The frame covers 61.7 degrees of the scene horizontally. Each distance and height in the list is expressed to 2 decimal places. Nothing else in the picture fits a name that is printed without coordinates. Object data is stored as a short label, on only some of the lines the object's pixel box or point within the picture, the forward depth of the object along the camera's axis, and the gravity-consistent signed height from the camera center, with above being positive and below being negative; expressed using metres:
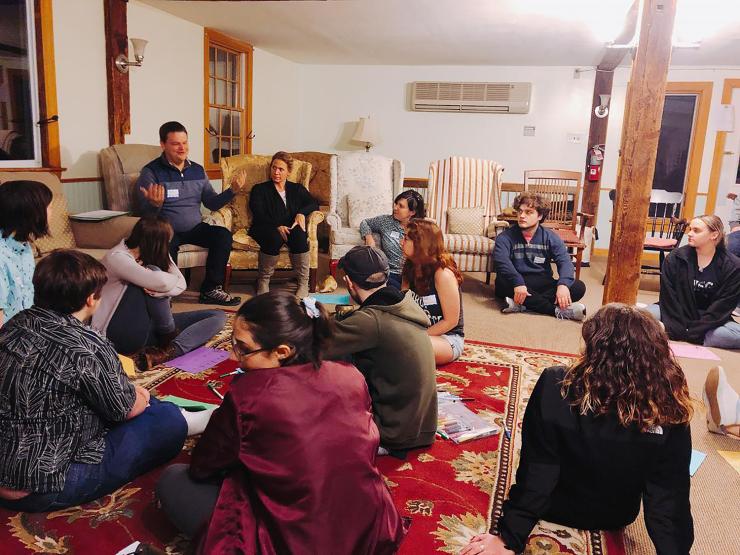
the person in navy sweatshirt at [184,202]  4.22 -0.37
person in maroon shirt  1.33 -0.64
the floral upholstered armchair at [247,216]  4.64 -0.49
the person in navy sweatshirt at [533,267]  4.33 -0.72
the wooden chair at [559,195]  6.09 -0.29
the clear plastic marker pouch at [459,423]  2.43 -1.04
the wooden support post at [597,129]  6.94 +0.43
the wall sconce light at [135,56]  4.69 +0.67
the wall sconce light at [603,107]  6.91 +0.67
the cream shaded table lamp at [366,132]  7.46 +0.30
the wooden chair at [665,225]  5.47 -0.53
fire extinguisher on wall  7.00 +0.07
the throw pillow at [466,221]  5.37 -0.51
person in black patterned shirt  1.62 -0.68
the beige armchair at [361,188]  5.20 -0.26
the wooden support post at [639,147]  3.38 +0.13
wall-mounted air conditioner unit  7.26 +0.76
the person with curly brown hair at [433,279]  2.91 -0.56
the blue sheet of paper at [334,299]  3.46 -0.80
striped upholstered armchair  5.58 -0.25
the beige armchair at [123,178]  4.38 -0.24
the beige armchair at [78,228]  3.84 -0.53
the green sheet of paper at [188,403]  2.48 -1.03
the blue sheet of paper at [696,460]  2.27 -1.06
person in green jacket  2.05 -0.62
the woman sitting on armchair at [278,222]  4.55 -0.51
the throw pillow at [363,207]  5.18 -0.42
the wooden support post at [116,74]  4.62 +0.53
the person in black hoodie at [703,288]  3.66 -0.68
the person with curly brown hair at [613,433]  1.50 -0.65
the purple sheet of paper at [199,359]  2.99 -1.03
